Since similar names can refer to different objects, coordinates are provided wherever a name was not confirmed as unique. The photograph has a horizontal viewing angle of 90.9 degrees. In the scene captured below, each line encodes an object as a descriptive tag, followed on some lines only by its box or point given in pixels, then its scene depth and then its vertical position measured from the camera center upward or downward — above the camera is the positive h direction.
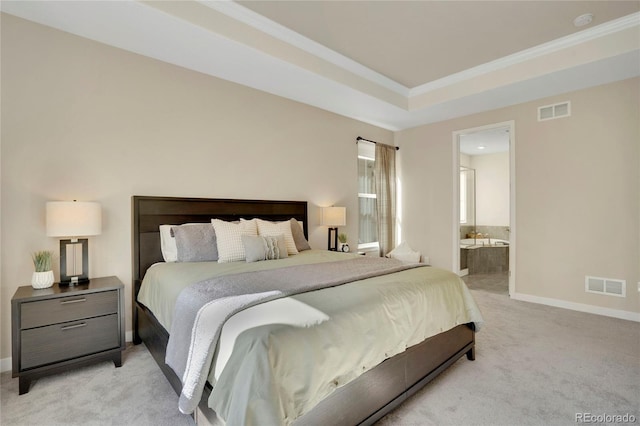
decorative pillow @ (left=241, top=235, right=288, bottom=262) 2.82 -0.32
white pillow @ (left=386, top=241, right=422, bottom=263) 5.24 -0.70
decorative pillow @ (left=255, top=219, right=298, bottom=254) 3.20 -0.19
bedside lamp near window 4.32 -0.05
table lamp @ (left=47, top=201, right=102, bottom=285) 2.32 -0.12
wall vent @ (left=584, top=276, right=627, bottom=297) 3.55 -0.86
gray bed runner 1.44 -0.46
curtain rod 5.06 +1.20
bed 1.48 -0.86
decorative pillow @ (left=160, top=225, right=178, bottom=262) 2.87 -0.29
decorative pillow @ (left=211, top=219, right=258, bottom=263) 2.83 -0.25
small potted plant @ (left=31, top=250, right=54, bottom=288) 2.30 -0.43
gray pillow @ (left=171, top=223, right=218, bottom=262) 2.81 -0.28
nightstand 2.07 -0.80
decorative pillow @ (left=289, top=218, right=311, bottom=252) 3.62 -0.28
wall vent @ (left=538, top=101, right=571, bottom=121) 3.93 +1.29
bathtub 6.32 -0.64
